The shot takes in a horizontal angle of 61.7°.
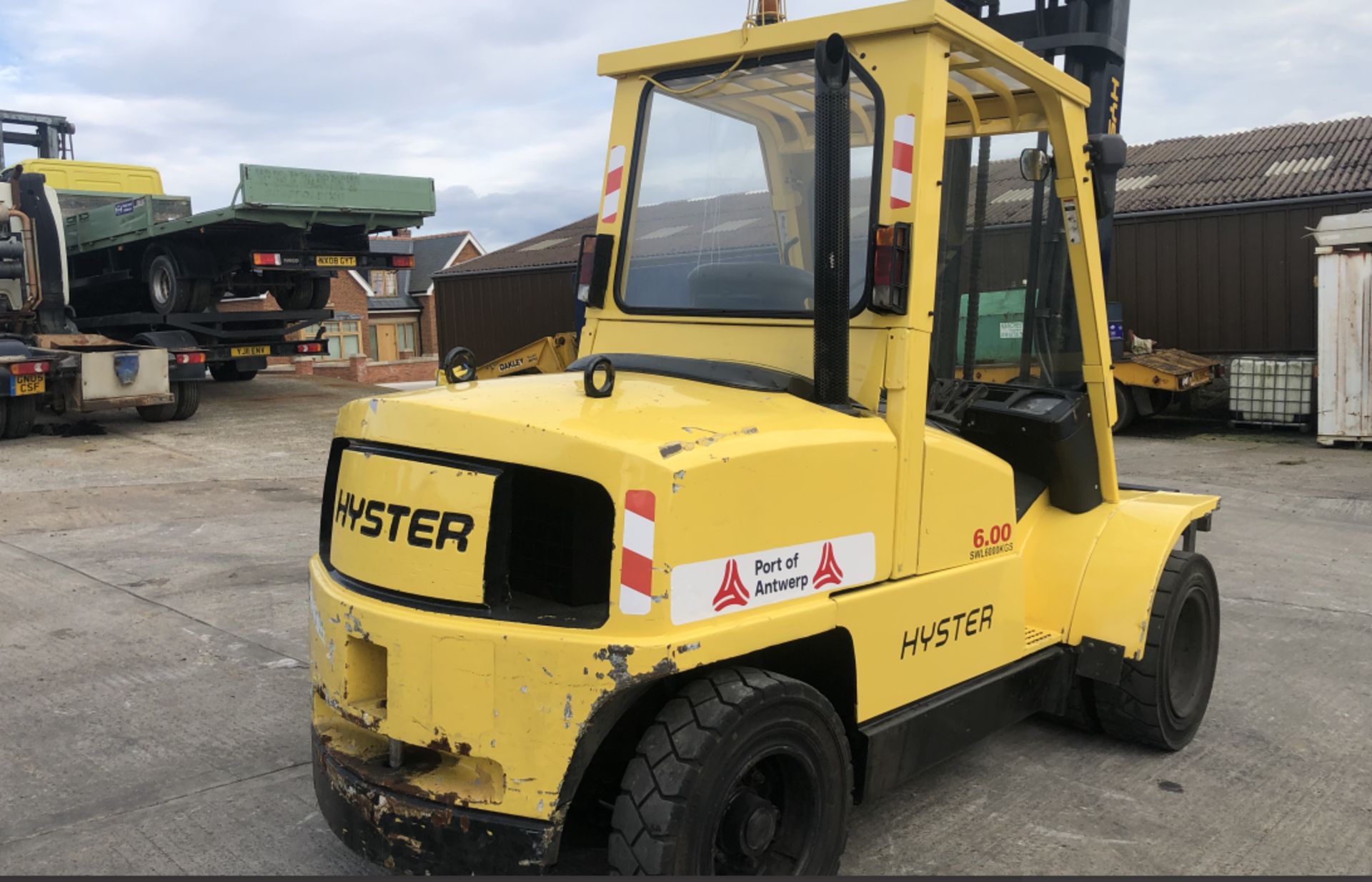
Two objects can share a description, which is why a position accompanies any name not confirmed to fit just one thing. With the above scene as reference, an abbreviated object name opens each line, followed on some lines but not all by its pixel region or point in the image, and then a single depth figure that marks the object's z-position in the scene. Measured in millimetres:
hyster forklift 2586
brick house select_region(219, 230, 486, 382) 47281
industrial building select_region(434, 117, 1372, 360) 15938
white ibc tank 14859
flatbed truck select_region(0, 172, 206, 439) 13094
